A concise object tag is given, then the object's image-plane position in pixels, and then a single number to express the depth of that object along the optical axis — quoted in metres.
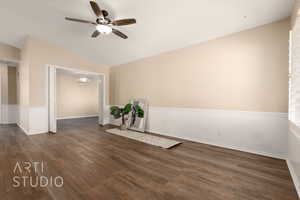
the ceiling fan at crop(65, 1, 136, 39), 2.41
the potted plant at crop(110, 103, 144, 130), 4.52
